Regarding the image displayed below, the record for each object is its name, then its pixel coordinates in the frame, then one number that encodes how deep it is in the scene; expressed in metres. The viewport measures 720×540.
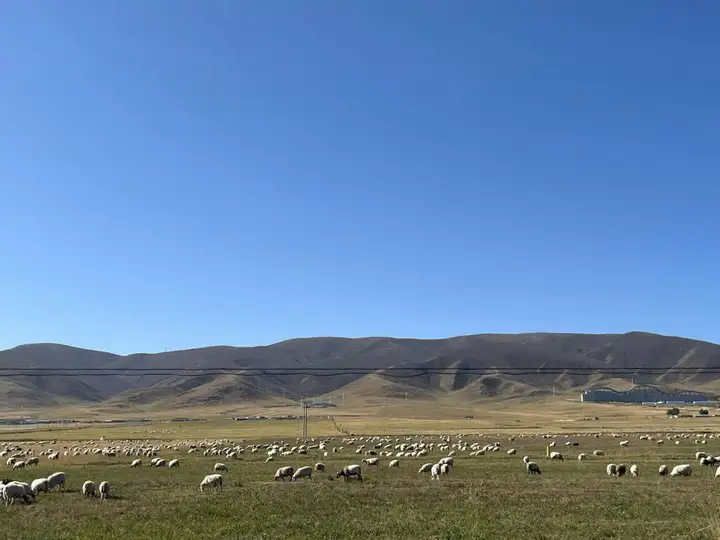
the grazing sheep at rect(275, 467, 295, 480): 36.06
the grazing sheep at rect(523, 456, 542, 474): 38.16
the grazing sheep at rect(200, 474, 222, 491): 31.78
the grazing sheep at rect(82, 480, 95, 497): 29.55
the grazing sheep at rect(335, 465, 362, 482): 35.50
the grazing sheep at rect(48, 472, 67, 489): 32.23
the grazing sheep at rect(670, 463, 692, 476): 35.44
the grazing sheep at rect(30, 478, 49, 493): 30.36
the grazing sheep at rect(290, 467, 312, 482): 35.97
